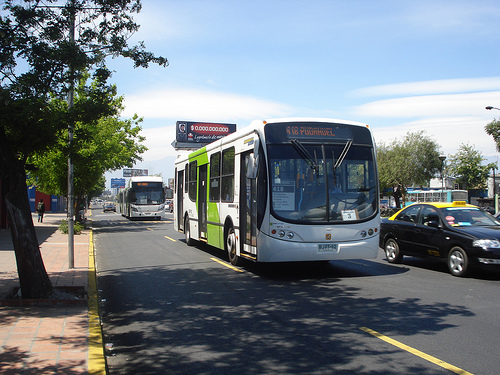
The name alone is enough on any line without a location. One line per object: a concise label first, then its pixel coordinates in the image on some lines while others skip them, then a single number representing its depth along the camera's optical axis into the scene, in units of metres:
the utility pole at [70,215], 11.93
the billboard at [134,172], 128.82
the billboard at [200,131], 84.12
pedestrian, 35.97
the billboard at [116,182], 135.00
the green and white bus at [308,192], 10.03
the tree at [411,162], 53.12
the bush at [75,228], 25.16
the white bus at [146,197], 40.50
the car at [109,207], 87.60
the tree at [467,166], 67.38
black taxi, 10.09
